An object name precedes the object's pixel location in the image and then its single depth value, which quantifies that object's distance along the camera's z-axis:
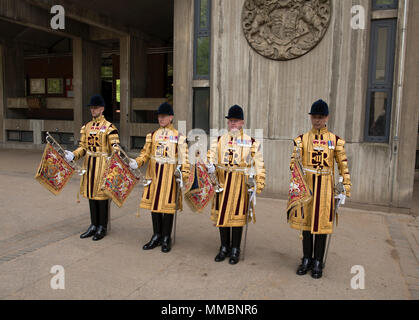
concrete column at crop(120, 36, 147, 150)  13.88
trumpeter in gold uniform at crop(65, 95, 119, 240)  4.94
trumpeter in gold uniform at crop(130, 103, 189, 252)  4.59
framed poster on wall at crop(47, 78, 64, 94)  18.38
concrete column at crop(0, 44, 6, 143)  15.09
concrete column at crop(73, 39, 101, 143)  14.39
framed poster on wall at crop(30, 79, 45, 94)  18.88
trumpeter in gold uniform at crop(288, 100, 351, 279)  3.91
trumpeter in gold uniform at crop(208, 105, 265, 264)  4.25
